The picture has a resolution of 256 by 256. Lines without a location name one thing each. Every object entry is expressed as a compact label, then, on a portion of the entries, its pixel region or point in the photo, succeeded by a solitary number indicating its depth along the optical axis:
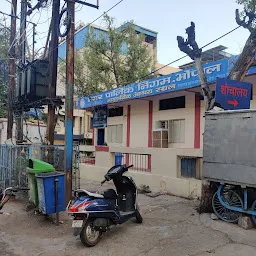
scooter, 4.86
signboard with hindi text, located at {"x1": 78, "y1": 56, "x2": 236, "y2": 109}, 9.31
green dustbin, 6.65
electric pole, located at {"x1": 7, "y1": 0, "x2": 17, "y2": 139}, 11.24
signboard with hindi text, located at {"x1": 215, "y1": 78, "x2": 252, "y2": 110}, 6.06
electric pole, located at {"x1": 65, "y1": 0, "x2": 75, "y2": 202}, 7.23
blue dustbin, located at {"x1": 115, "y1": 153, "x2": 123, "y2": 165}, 11.07
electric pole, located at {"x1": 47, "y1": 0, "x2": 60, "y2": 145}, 8.45
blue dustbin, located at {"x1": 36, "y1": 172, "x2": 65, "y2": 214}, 6.15
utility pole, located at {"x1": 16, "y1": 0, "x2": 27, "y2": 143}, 11.33
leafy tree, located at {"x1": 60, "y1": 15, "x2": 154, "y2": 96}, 19.27
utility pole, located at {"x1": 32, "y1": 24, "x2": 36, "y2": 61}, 11.88
